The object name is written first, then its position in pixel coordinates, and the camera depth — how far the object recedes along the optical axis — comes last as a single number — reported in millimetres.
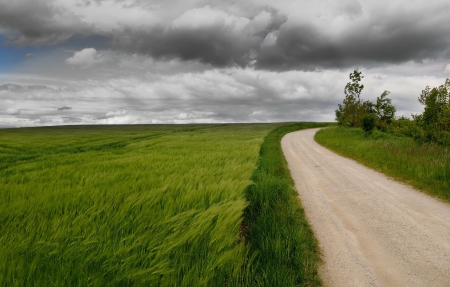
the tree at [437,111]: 18609
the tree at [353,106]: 40244
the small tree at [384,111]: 40331
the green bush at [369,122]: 26550
